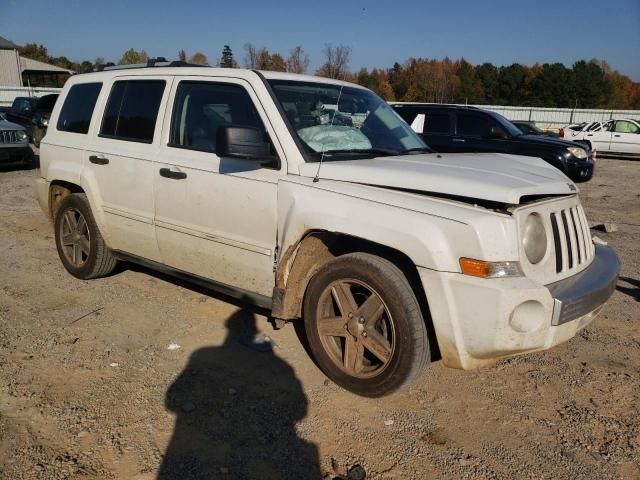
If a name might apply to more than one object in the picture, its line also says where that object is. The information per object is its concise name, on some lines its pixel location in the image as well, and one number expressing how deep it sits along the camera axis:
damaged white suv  2.79
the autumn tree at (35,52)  77.65
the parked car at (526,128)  17.19
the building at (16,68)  45.56
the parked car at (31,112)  16.56
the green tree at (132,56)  66.61
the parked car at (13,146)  12.57
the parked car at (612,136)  20.52
